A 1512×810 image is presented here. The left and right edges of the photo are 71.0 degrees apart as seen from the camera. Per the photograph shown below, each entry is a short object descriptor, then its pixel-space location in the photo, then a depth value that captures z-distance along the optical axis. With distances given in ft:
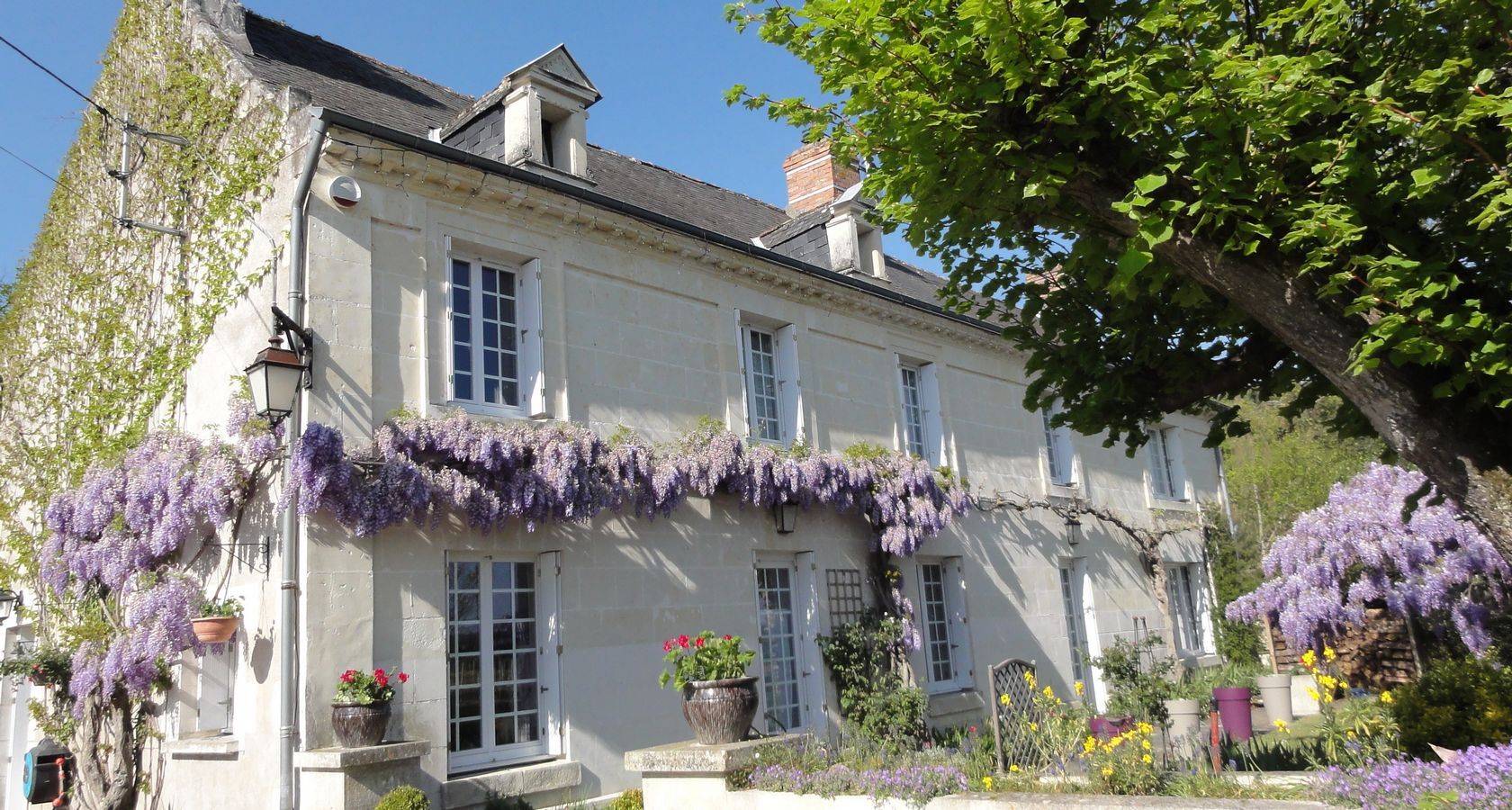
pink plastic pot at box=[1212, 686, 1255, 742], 36.42
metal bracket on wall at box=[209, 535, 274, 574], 25.17
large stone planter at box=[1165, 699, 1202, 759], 34.42
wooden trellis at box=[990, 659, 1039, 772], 22.89
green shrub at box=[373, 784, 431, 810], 22.08
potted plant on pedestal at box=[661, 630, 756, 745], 22.58
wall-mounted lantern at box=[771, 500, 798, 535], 35.04
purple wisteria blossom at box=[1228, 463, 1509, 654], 42.86
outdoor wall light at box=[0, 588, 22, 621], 35.35
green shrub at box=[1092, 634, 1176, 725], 34.06
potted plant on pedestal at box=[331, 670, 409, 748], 23.24
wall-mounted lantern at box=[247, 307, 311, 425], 23.70
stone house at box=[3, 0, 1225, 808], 25.40
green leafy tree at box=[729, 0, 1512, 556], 15.62
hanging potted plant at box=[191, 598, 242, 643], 25.07
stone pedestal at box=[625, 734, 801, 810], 21.54
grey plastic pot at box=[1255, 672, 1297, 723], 40.22
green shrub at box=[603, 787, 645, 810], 26.94
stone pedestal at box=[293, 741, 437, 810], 22.36
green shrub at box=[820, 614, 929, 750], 33.86
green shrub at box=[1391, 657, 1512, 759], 22.39
